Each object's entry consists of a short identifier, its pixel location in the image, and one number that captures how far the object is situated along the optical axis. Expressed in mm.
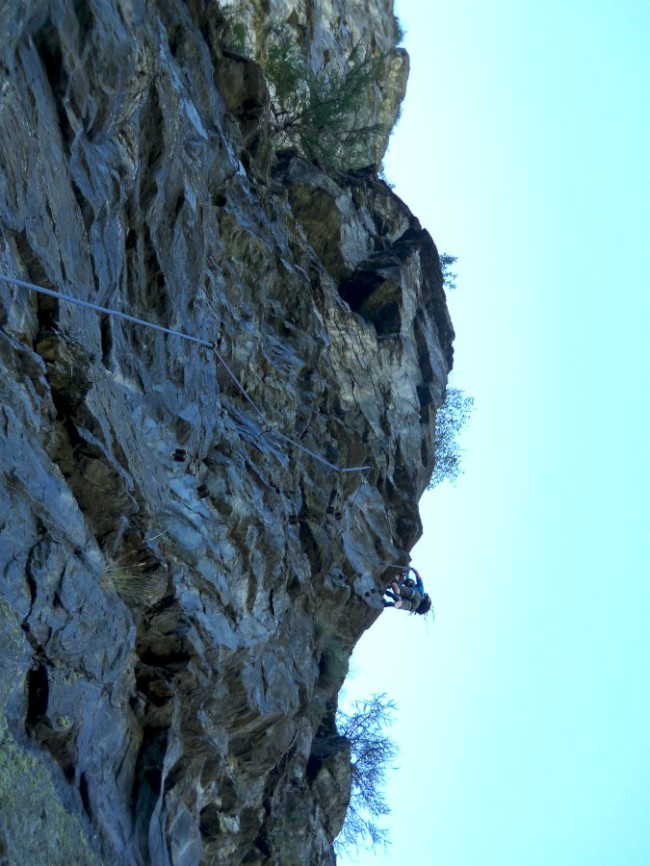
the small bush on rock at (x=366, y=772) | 15648
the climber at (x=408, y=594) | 15250
